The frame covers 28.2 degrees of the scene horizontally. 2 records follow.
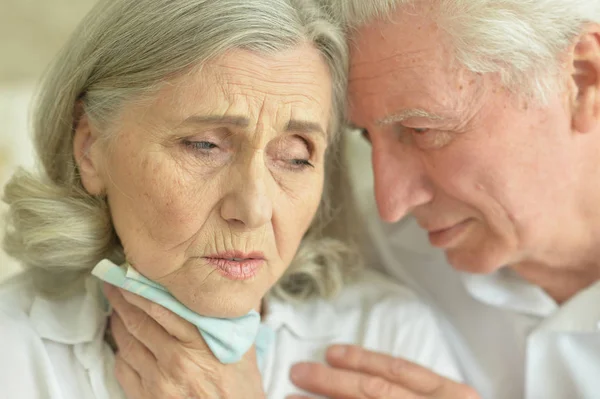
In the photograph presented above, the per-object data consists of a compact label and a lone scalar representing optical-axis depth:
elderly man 0.75
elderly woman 0.70
